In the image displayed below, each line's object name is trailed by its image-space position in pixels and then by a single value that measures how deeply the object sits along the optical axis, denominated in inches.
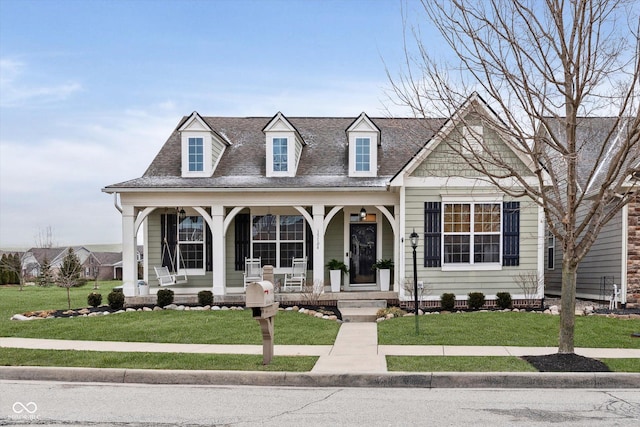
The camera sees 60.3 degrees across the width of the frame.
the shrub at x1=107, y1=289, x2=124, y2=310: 589.9
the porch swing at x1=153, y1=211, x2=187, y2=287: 649.2
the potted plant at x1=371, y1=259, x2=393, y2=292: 636.7
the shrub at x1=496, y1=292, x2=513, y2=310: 575.8
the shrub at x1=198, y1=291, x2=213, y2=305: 604.7
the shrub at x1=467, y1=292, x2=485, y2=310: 574.2
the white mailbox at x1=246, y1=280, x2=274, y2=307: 311.9
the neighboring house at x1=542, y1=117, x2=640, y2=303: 586.6
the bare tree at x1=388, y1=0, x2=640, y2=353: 313.0
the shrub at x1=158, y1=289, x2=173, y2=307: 597.0
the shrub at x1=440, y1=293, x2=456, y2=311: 569.3
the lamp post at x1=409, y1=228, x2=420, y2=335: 434.7
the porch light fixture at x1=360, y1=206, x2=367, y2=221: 661.9
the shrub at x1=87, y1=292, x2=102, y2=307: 609.6
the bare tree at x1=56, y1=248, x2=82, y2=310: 656.0
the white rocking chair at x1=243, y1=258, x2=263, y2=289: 652.7
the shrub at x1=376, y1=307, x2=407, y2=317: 541.6
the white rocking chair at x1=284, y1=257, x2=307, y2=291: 659.4
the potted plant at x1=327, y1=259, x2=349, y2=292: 634.2
